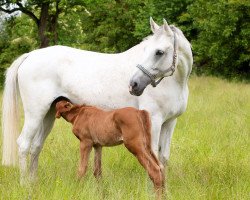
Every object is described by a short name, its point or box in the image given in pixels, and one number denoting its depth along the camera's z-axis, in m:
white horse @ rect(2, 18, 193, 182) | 8.45
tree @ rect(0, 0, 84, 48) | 42.22
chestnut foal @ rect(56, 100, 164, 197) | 7.87
